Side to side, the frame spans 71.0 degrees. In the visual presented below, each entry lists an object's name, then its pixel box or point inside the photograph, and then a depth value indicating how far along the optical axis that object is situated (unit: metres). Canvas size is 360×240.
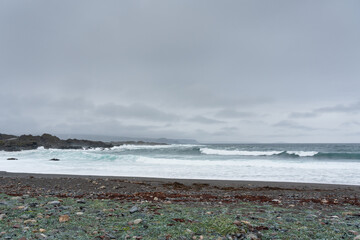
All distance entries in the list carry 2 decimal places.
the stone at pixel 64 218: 4.45
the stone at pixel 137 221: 4.39
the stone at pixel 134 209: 5.29
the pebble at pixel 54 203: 5.86
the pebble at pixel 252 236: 3.70
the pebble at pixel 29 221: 4.22
